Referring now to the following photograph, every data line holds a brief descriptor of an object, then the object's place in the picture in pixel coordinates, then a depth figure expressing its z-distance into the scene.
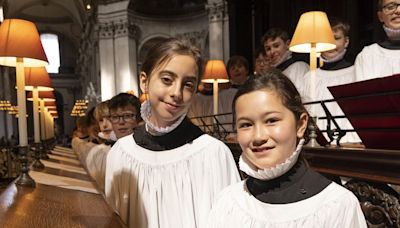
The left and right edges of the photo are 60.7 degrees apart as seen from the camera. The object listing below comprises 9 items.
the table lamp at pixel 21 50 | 1.92
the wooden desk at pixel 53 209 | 1.09
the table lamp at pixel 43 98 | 4.14
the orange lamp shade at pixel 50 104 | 6.45
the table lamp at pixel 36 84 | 2.87
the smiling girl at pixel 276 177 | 1.13
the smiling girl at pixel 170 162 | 1.52
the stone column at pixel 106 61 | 17.19
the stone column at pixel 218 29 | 12.67
